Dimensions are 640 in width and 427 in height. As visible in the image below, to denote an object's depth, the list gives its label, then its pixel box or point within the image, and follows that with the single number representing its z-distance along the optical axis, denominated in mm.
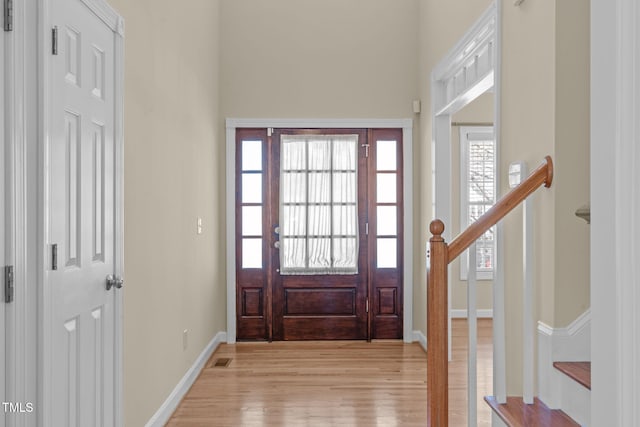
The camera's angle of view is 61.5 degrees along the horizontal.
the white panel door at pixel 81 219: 1843
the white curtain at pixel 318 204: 5340
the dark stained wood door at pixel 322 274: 5348
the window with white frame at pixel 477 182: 6602
